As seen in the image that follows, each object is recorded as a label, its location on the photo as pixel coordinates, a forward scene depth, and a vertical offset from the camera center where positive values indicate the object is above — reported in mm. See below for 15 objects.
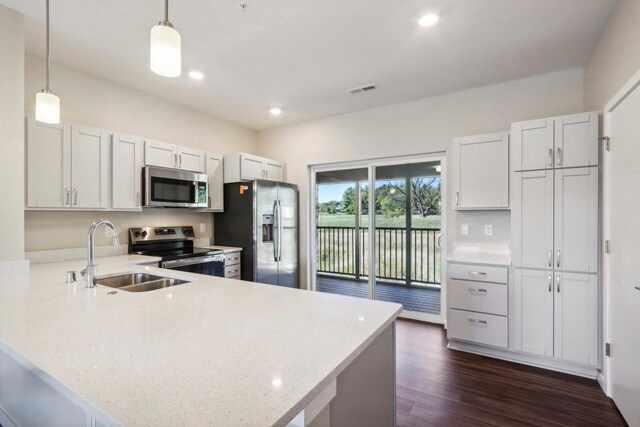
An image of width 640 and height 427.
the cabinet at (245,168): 4137 +649
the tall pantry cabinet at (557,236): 2488 -197
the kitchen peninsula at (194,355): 700 -437
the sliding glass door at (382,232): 3963 -265
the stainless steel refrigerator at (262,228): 3971 -214
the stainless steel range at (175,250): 3271 -454
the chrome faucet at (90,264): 1775 -302
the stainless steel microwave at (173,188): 3307 +291
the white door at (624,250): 1813 -238
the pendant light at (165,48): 1230 +686
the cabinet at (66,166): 2543 +424
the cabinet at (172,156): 3373 +684
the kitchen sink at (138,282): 2053 -498
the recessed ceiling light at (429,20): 2236 +1471
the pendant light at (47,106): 1729 +618
